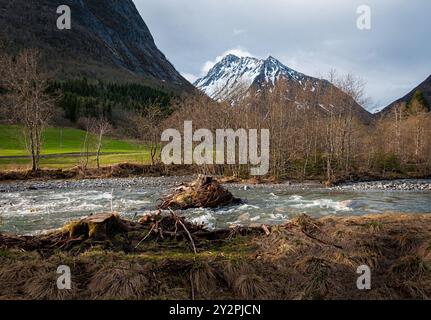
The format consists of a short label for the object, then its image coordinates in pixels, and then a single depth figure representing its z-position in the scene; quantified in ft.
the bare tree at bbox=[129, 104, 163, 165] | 183.60
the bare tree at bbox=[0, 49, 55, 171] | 146.72
